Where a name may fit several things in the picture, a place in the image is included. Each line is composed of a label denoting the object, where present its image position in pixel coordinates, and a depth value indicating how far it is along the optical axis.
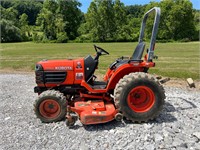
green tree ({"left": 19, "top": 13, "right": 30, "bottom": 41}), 38.71
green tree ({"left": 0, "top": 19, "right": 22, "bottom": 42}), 30.38
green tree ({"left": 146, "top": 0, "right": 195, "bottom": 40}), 32.77
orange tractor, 2.85
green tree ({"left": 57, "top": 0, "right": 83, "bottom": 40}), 34.35
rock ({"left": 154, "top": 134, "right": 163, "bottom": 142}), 2.48
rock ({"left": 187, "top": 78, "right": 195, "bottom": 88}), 4.98
